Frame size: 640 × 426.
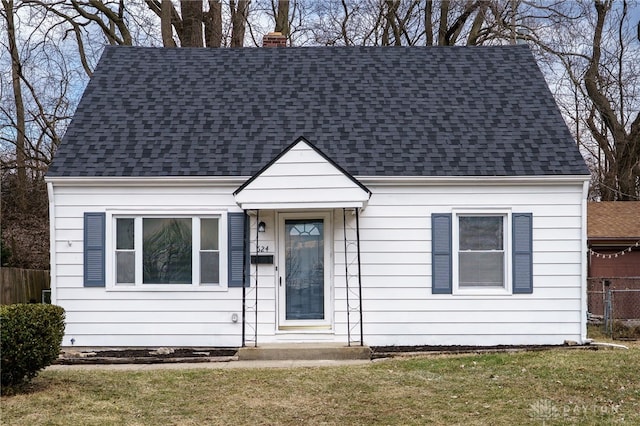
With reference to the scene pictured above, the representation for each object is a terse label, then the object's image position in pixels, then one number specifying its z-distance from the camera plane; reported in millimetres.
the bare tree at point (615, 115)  25828
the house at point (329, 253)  12844
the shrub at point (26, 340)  8562
